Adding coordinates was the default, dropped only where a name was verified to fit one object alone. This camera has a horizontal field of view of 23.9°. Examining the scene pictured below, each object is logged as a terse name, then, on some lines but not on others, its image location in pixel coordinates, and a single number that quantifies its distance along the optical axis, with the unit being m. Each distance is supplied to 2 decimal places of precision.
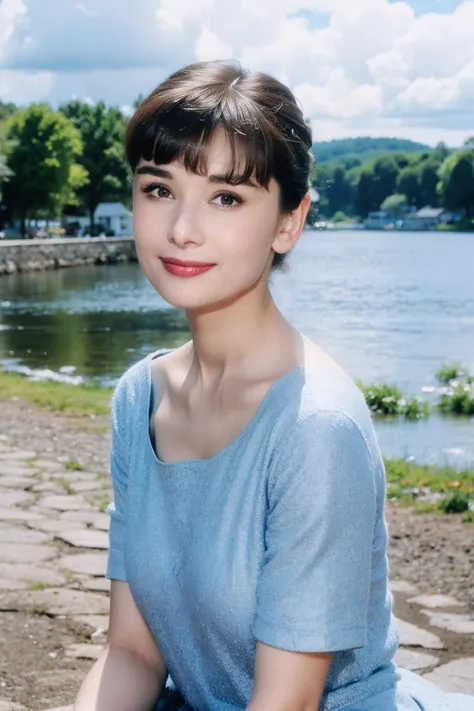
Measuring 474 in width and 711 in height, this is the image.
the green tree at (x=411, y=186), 149.43
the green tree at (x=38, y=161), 68.19
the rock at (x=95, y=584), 4.54
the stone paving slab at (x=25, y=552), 4.91
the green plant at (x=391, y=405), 11.14
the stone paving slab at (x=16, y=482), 6.39
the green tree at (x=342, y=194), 154.05
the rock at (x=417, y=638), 3.96
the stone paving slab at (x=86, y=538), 5.14
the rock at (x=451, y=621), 4.15
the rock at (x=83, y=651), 3.82
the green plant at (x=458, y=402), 11.59
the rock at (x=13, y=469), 6.77
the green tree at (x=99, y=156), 85.12
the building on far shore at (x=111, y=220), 88.12
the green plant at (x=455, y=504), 6.08
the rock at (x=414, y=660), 3.76
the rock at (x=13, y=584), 4.52
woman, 1.79
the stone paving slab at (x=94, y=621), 4.09
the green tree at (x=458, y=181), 116.50
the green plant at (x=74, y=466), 6.96
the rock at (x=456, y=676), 3.58
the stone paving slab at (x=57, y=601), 4.28
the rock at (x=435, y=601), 4.46
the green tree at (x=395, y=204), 154.25
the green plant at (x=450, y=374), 14.67
